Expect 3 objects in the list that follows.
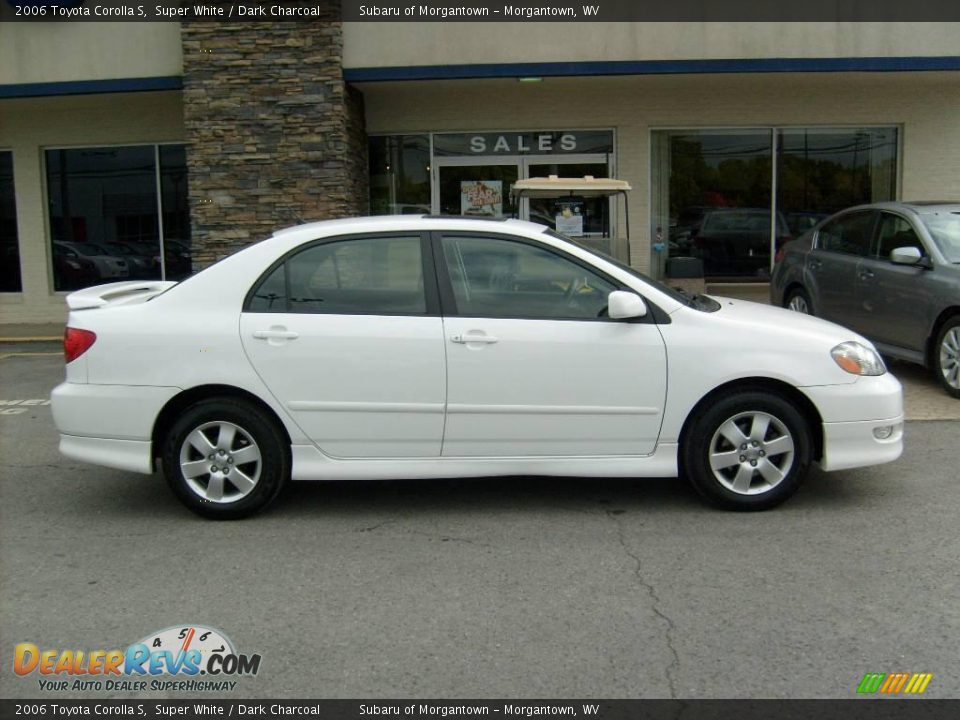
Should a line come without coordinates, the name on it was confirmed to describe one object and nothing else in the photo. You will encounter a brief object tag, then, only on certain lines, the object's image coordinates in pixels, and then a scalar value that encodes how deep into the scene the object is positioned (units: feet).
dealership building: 39.04
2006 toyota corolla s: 17.06
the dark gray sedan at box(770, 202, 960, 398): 26.91
